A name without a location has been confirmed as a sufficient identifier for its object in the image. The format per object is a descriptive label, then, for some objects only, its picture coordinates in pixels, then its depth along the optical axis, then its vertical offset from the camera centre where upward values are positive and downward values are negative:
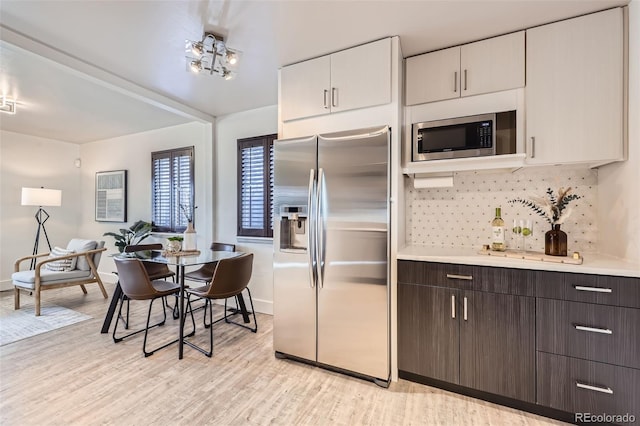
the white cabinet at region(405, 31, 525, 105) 2.11 +1.09
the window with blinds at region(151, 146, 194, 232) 4.34 +0.35
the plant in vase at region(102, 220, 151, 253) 4.52 -0.34
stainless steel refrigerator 2.16 -0.30
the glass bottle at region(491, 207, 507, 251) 2.25 -0.15
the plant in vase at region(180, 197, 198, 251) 3.13 -0.29
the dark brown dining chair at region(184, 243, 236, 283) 3.17 -0.70
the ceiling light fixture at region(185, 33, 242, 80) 2.15 +1.19
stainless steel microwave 2.13 +0.57
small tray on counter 1.82 -0.29
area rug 3.00 -1.26
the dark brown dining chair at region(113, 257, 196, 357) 2.53 -0.64
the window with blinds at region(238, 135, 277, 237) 3.67 +0.33
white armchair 3.69 -0.81
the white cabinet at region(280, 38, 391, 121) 2.24 +1.07
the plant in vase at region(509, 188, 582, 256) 2.06 -0.03
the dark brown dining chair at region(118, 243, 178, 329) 3.34 -0.69
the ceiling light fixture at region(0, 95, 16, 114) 3.28 +1.20
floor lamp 4.49 +0.16
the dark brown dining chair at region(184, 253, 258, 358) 2.55 -0.62
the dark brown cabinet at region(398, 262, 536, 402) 1.87 -0.84
